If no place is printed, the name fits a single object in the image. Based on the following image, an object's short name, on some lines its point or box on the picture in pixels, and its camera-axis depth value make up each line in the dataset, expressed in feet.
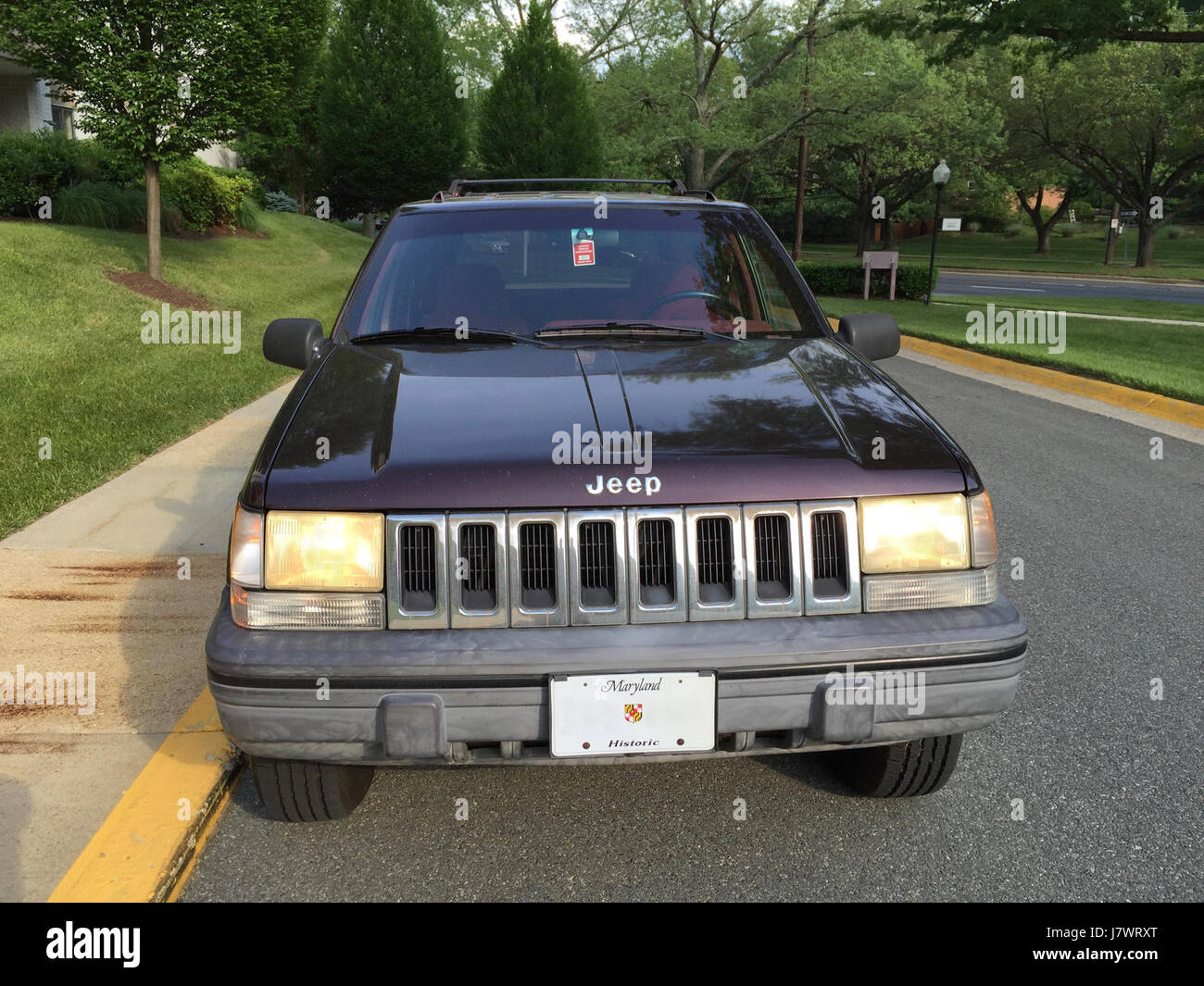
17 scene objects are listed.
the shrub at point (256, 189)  81.81
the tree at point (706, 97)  113.29
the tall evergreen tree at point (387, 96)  114.73
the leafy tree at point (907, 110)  107.04
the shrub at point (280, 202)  118.11
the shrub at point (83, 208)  57.98
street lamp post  79.51
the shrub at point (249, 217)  78.48
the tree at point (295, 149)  66.18
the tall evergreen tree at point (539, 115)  122.01
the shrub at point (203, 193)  66.95
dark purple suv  7.89
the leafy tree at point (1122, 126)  143.84
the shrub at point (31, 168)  56.03
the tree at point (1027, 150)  153.58
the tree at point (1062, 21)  45.34
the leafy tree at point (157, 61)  43.73
